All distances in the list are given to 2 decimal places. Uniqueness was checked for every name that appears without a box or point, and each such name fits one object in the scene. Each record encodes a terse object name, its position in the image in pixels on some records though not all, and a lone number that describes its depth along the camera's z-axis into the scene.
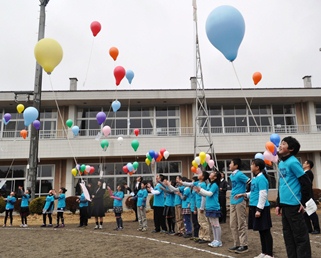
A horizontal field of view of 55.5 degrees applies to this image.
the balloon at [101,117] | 11.85
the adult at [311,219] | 6.99
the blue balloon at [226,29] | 6.17
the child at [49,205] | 10.66
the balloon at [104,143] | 14.55
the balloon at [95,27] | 10.15
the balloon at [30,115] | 9.61
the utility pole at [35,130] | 14.20
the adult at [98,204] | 9.97
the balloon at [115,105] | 12.78
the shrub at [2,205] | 15.70
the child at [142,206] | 9.28
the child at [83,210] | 10.42
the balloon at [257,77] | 9.64
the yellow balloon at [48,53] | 7.46
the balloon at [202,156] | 11.60
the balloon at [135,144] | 14.53
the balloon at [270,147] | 7.18
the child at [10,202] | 11.00
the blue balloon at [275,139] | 8.94
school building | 18.11
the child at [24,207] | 10.87
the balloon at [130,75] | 11.71
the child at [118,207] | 9.63
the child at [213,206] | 6.00
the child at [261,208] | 4.66
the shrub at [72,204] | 16.45
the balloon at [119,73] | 10.40
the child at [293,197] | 3.56
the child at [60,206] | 10.62
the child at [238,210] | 5.44
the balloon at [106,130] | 12.95
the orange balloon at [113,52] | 10.71
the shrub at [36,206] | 13.95
